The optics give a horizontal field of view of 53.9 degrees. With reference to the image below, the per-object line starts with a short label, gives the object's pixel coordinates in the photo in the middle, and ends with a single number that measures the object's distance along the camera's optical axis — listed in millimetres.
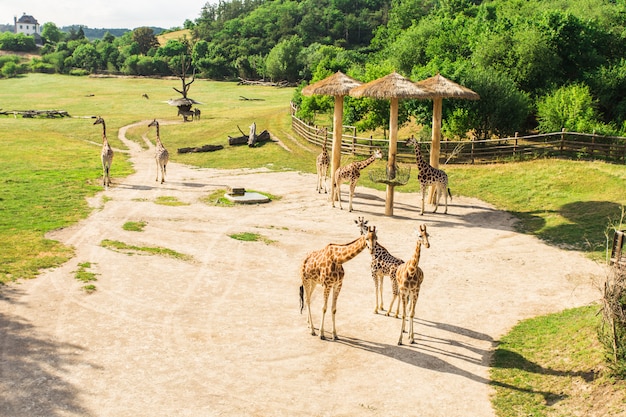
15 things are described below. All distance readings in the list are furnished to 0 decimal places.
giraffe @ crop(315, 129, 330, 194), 32750
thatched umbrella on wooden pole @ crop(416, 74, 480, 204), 28719
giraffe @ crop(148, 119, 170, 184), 34656
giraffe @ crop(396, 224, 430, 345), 15508
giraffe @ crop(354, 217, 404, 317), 16873
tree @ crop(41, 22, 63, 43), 186875
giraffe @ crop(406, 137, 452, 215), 29156
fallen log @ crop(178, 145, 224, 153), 44781
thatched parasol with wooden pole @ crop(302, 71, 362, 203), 30188
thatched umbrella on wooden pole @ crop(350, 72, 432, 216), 27391
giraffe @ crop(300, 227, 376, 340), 15469
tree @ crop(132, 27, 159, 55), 142288
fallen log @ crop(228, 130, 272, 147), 45656
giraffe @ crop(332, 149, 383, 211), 29562
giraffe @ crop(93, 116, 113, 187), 33094
